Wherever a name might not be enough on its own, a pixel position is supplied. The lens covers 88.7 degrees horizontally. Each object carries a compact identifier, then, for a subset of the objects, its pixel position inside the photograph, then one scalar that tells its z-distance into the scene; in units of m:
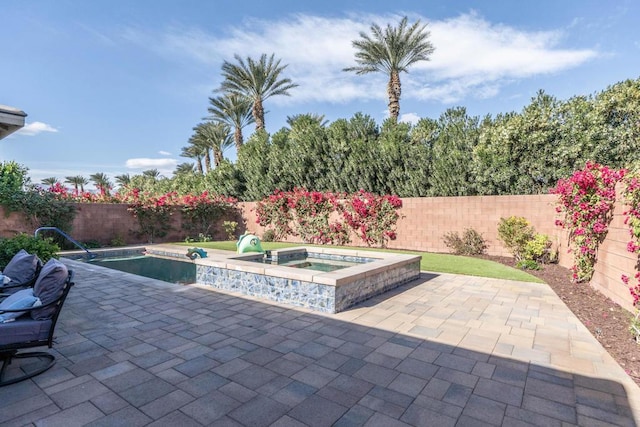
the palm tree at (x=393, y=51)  18.45
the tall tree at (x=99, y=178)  42.66
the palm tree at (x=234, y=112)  25.84
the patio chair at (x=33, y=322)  3.11
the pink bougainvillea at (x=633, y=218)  4.73
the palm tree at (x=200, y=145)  31.05
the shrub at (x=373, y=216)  13.73
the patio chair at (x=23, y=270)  4.77
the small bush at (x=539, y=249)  9.49
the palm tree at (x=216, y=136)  29.52
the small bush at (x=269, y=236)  17.14
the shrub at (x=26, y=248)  6.87
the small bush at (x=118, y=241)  15.07
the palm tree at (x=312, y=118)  21.36
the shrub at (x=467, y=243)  11.70
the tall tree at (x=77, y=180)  43.47
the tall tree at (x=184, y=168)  41.88
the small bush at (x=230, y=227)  18.50
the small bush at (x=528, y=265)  9.00
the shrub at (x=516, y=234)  10.05
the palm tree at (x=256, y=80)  22.91
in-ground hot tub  5.29
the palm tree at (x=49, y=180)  40.78
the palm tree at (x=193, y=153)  34.80
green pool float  10.02
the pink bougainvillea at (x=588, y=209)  6.36
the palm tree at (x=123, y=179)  43.72
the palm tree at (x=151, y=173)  42.95
